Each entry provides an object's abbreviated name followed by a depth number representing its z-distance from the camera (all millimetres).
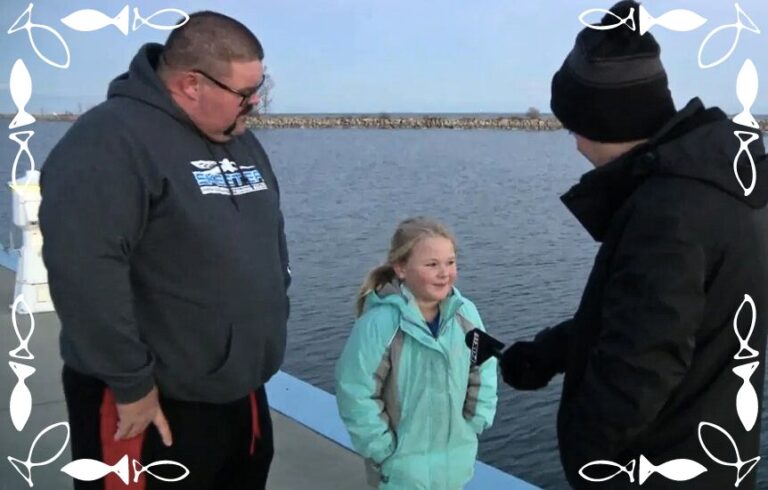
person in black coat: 1461
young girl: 2545
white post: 5539
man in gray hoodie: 1795
